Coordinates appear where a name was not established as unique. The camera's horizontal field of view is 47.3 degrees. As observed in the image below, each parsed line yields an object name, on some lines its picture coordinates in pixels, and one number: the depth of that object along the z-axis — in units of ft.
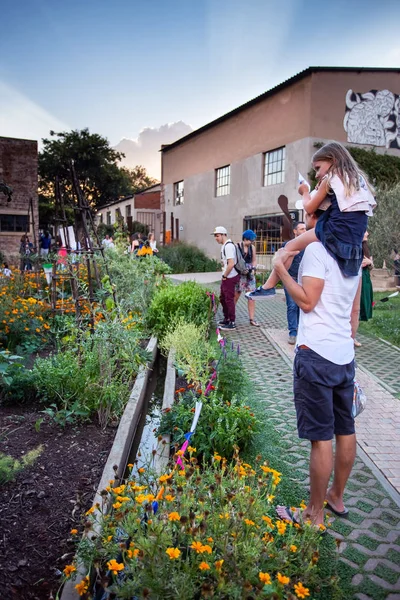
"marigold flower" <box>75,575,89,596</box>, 6.01
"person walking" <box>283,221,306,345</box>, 22.33
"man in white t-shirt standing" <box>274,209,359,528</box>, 7.91
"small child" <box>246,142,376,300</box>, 7.72
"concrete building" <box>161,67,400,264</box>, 59.93
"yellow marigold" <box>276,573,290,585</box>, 5.49
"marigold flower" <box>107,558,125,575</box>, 5.52
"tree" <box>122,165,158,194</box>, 261.85
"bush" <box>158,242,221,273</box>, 75.25
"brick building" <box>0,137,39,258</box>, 80.18
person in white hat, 26.52
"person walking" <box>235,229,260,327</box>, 27.76
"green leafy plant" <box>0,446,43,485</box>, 9.73
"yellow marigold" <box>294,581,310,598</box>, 5.56
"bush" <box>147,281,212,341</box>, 24.41
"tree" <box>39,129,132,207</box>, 130.93
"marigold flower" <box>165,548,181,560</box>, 5.52
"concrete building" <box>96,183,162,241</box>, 111.04
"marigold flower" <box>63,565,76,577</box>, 6.24
